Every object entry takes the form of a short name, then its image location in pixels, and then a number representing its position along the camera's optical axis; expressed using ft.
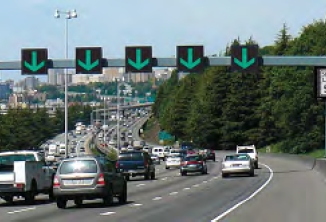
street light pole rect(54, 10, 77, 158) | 227.81
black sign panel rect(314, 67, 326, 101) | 182.91
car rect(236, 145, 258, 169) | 218.98
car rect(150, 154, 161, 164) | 315.70
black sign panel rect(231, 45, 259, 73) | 153.89
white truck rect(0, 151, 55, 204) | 97.04
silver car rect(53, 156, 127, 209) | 89.56
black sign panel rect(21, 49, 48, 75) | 157.87
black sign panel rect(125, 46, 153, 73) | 154.92
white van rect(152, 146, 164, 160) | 354.74
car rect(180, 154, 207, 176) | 197.16
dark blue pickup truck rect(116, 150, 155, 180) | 171.42
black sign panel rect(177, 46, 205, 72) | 153.48
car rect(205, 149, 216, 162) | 320.70
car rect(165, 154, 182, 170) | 255.91
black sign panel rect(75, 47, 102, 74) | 156.25
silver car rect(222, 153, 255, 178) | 172.35
